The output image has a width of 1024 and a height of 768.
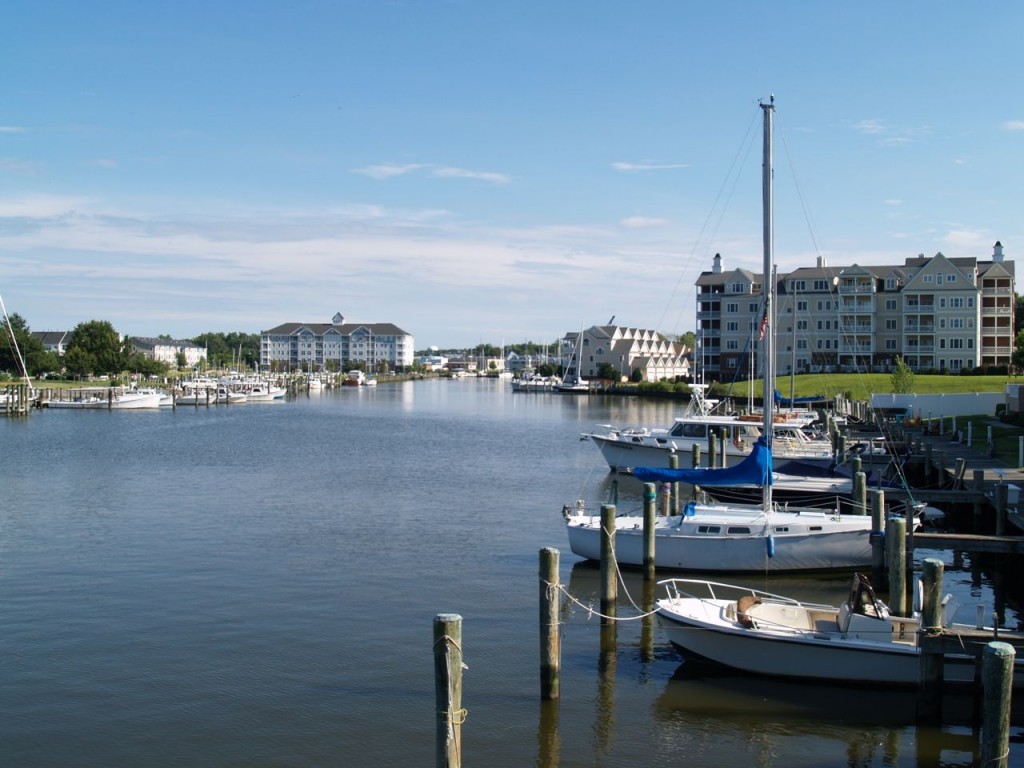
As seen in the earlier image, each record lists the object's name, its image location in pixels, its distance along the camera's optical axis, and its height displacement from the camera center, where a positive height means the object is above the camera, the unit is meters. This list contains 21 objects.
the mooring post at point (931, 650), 18.53 -5.08
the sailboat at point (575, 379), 170.75 -0.20
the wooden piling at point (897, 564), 22.34 -4.29
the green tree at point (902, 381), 86.62 -0.18
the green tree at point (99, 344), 159.25 +5.21
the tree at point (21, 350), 140.12 +3.74
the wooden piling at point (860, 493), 32.54 -3.83
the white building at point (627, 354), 174.25 +4.32
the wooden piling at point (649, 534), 28.08 -4.50
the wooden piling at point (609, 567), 24.02 -4.66
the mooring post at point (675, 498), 34.07 -4.15
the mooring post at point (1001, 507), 27.56 -3.57
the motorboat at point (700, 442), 50.91 -3.35
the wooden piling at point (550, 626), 19.42 -4.87
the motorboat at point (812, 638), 20.03 -5.38
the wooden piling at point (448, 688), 14.80 -4.72
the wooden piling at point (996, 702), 14.36 -4.73
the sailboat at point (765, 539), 29.11 -4.74
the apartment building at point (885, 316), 116.69 +7.74
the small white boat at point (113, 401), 117.62 -2.98
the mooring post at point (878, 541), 26.78 -4.37
